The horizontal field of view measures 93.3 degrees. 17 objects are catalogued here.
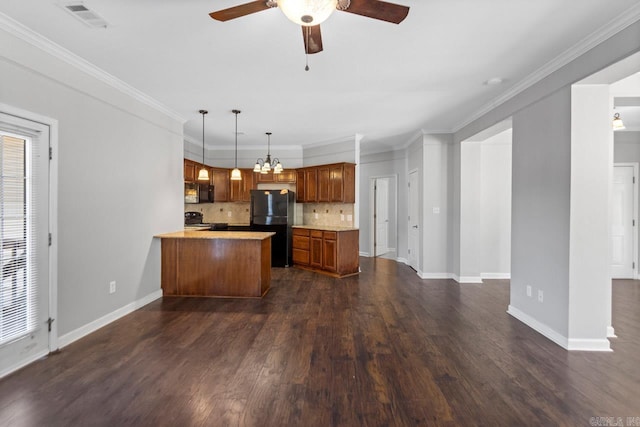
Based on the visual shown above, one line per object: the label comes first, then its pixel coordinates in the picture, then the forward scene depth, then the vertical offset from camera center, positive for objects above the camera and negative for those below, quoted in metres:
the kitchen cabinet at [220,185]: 6.70 +0.56
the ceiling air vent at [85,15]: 2.14 +1.43
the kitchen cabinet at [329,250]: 5.55 -0.78
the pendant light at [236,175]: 4.66 +0.54
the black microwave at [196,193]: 5.85 +0.34
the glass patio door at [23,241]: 2.31 -0.26
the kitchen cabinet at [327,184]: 5.97 +0.55
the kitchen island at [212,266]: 4.24 -0.79
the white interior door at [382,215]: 8.00 -0.13
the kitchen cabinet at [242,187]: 6.75 +0.51
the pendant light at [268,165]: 4.94 +0.77
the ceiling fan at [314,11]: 1.32 +1.05
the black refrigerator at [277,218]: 6.29 -0.17
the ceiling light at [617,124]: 3.74 +1.08
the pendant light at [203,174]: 4.48 +0.54
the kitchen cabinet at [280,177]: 6.71 +0.74
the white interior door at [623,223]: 5.34 -0.21
